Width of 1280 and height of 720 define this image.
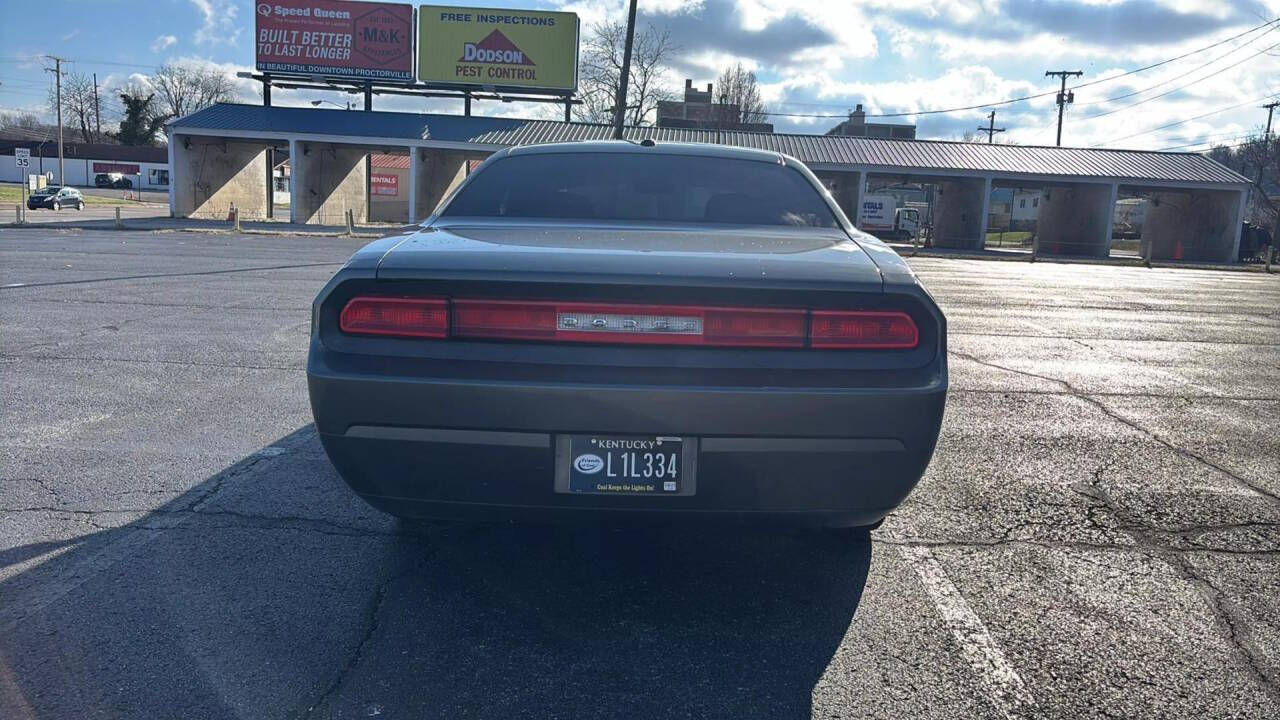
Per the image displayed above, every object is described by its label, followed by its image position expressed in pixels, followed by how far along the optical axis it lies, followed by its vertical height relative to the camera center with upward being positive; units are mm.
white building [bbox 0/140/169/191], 83500 +3734
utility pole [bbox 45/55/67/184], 74344 +10835
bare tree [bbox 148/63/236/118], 94250 +11705
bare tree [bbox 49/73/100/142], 103125 +10365
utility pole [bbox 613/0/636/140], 23922 +4340
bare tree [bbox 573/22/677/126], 51875 +7735
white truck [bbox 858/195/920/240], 46500 +1325
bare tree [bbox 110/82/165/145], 90625 +8622
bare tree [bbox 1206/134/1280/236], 47875 +6732
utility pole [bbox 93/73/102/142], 106438 +9516
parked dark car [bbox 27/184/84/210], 46406 +273
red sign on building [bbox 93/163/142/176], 83812 +3505
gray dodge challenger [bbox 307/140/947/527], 2686 -443
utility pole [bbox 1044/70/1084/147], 61531 +10162
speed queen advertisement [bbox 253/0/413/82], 40719 +7837
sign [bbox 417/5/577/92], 41250 +7846
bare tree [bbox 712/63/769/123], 73375 +11033
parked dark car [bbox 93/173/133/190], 79375 +2206
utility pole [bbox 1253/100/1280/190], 66738 +9126
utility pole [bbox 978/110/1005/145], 77500 +9629
